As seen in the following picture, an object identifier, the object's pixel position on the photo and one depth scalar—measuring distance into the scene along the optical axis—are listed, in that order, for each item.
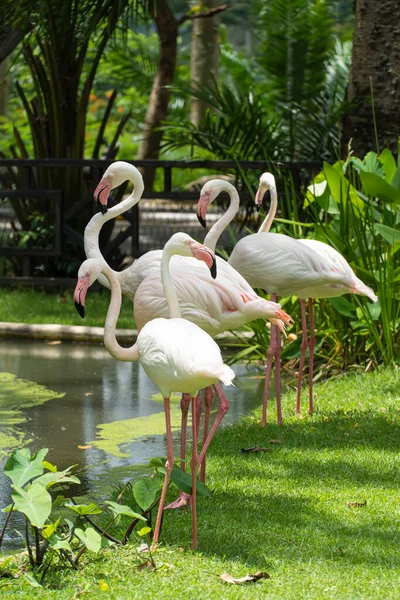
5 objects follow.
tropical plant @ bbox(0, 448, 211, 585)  6.82
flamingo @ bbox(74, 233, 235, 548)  7.42
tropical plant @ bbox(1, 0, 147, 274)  22.45
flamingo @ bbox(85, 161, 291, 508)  9.74
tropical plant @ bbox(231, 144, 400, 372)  13.73
